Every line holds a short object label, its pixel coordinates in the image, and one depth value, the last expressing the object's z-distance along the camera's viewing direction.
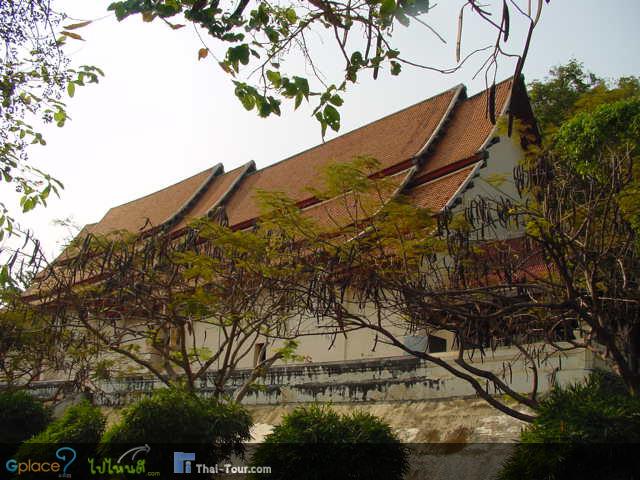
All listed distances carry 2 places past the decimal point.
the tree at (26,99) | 5.98
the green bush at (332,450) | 6.32
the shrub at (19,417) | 9.59
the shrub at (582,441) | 5.11
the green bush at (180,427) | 7.02
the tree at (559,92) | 19.84
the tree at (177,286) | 8.70
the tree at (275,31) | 3.93
